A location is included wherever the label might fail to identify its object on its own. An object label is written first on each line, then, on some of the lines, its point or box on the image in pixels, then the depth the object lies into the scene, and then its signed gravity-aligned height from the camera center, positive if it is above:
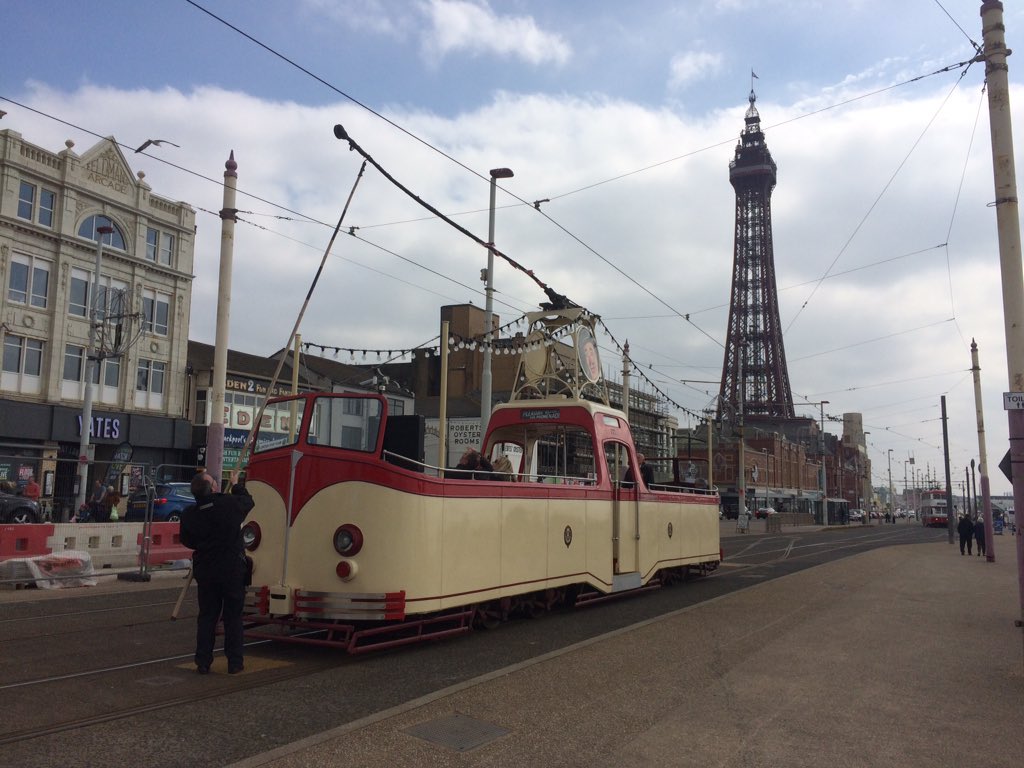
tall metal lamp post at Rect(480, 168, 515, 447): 18.47 +4.42
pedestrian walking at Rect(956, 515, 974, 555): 29.48 -1.19
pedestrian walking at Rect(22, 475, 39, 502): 16.70 -0.05
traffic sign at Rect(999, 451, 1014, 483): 11.09 +0.46
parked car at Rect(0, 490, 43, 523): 16.89 -0.46
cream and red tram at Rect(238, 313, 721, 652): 7.77 -0.45
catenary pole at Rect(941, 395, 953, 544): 40.84 +0.75
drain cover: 5.36 -1.65
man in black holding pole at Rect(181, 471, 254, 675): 7.07 -0.65
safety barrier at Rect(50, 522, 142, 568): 15.57 -1.05
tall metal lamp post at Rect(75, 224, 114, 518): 30.12 +5.39
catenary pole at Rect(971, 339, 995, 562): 26.72 +1.49
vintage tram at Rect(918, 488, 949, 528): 74.31 -0.93
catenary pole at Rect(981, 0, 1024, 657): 8.66 +3.16
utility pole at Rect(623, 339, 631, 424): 24.01 +3.77
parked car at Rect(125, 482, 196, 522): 20.02 -0.32
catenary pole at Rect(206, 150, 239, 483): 14.18 +3.24
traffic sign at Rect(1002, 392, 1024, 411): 8.43 +1.02
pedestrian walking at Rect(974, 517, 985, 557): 28.45 -1.35
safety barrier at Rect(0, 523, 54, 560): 14.23 -0.95
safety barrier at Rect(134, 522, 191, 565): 17.03 -1.20
